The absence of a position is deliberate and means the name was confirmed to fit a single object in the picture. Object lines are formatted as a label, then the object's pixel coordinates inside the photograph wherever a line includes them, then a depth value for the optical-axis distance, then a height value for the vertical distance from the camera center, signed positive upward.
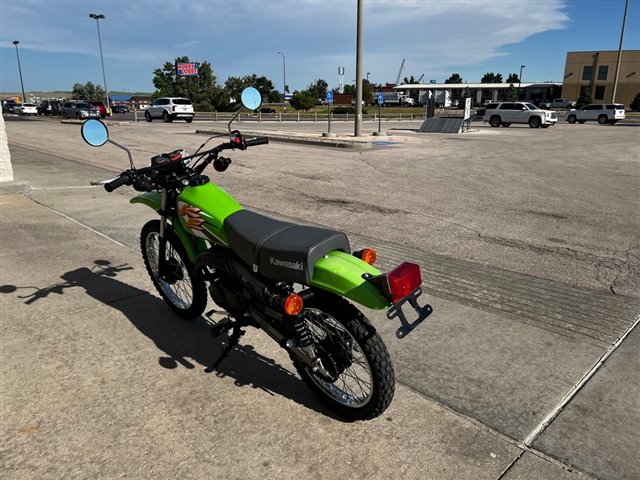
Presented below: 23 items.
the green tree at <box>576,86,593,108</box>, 76.38 +2.01
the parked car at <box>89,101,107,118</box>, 43.07 +0.12
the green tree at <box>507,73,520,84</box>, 135.50 +9.01
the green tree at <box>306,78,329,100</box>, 99.69 +4.74
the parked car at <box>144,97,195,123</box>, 37.59 +0.09
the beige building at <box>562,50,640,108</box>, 81.75 +5.99
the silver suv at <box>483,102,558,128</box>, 33.59 -0.37
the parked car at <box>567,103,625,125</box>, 38.50 -0.35
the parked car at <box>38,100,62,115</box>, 53.83 +0.39
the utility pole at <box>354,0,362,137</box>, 20.62 +1.56
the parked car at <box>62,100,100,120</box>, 40.28 +0.03
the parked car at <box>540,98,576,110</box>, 69.99 +0.81
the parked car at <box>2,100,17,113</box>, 62.29 +0.55
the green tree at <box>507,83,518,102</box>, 87.81 +2.78
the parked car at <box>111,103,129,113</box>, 62.88 +0.17
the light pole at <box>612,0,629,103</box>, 46.32 +8.15
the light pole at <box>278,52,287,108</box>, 95.10 +3.09
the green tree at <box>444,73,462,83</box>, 148.88 +9.32
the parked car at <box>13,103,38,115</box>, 54.41 +0.16
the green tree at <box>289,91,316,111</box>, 62.17 +1.14
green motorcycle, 2.47 -0.91
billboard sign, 69.88 +5.84
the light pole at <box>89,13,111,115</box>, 49.38 +9.33
